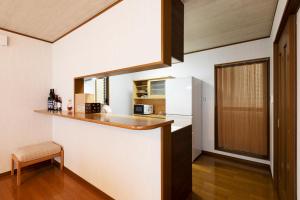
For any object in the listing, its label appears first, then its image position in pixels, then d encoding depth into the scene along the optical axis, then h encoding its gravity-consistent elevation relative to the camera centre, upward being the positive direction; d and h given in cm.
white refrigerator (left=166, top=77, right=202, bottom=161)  308 -9
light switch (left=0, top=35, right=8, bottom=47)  237 +89
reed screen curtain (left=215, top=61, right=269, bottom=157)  300 -19
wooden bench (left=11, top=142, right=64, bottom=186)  224 -84
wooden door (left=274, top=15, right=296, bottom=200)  132 -13
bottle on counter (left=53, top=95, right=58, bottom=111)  276 -10
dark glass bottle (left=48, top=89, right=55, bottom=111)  277 -3
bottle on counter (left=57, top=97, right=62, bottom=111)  275 -11
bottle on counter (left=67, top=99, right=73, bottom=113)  252 -11
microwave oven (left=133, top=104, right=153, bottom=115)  407 -27
